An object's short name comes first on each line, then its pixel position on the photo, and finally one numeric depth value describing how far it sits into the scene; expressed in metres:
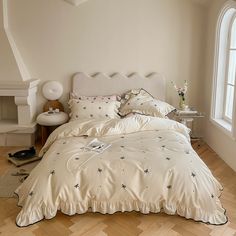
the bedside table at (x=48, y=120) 4.03
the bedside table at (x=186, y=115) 4.06
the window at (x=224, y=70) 3.72
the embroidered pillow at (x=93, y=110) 3.80
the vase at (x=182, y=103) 4.16
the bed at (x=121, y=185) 2.30
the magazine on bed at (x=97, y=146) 2.71
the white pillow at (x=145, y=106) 3.82
